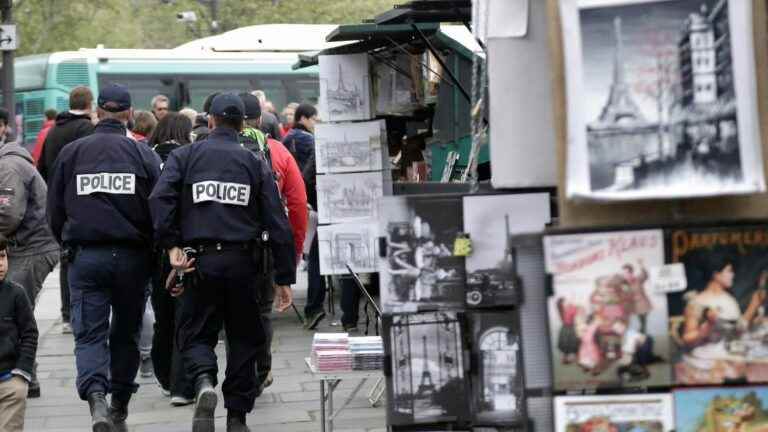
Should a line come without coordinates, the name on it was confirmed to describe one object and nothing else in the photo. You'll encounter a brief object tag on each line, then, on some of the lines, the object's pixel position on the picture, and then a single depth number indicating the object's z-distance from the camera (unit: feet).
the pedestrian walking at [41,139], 64.00
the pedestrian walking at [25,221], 49.14
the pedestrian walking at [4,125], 52.48
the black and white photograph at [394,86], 52.06
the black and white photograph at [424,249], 25.72
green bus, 151.34
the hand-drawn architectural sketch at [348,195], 52.73
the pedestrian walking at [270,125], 71.46
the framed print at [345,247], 53.31
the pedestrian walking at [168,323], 48.10
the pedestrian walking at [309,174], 66.45
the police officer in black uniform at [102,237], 41.53
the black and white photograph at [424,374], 26.74
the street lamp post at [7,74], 103.45
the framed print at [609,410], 21.38
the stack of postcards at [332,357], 37.42
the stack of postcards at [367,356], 37.13
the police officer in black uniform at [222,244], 40.07
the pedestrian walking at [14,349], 37.09
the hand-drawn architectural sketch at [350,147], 52.56
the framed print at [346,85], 52.35
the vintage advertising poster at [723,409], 21.31
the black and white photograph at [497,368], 25.80
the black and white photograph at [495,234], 25.26
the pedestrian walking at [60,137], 60.74
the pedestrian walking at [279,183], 49.52
